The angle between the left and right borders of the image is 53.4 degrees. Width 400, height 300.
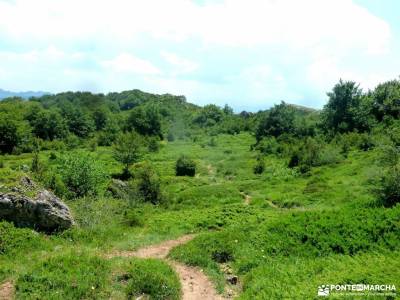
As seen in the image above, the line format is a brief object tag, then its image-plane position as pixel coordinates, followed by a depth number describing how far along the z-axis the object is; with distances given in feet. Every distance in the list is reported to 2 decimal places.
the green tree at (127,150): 157.58
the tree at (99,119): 336.29
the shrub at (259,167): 156.87
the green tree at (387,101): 195.62
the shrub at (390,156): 84.24
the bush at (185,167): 161.17
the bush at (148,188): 102.12
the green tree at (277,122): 235.40
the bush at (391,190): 59.98
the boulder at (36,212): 55.36
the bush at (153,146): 229.45
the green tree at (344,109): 199.20
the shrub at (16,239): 50.67
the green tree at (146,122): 293.23
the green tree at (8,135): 228.63
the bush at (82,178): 97.18
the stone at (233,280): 45.03
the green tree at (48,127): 280.51
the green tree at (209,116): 373.13
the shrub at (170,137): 298.06
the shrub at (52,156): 188.78
